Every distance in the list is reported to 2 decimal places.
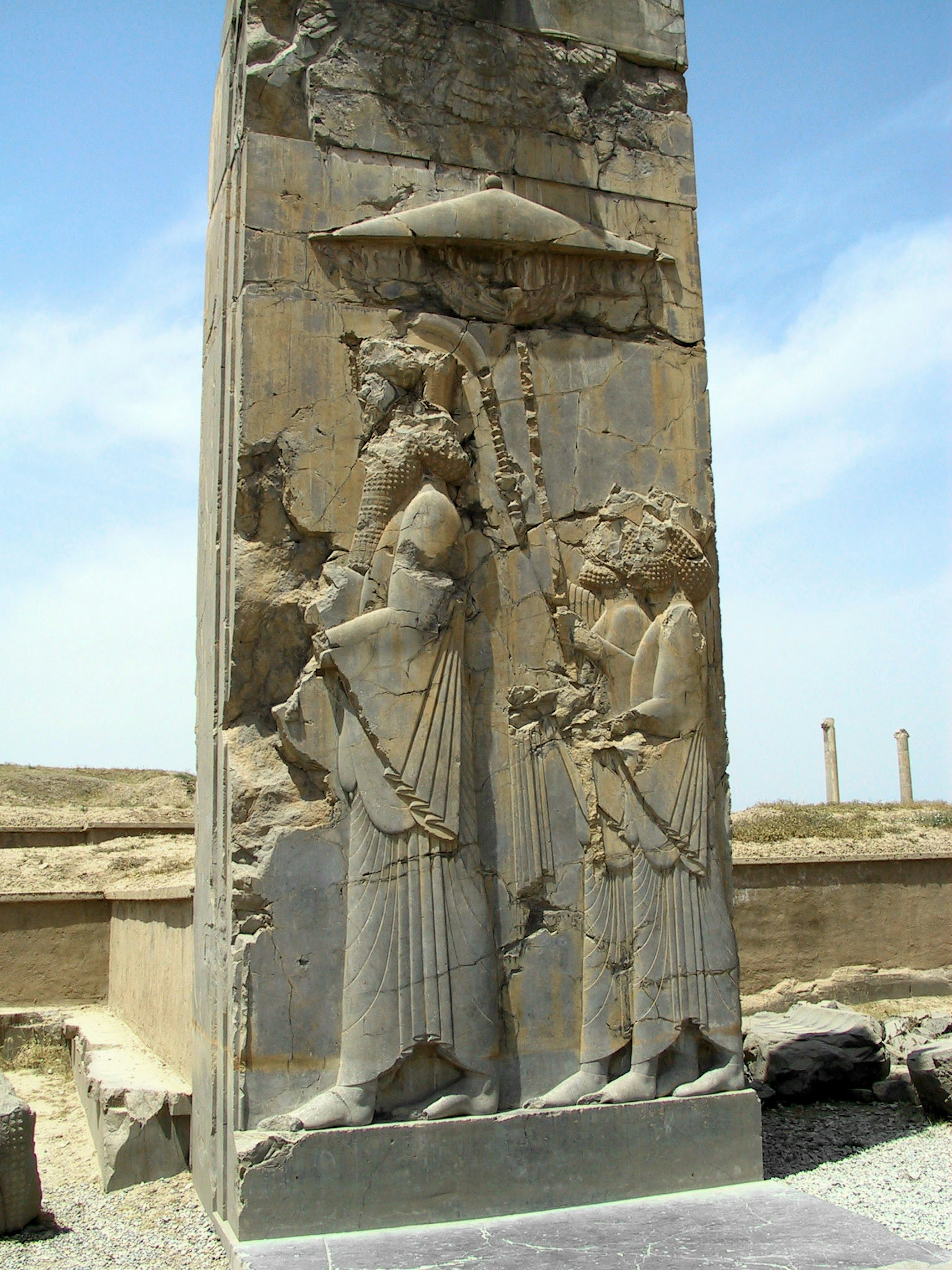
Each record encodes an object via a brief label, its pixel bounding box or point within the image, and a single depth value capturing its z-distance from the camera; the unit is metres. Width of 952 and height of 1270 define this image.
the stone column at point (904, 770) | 21.97
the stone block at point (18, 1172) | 4.72
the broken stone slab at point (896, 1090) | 6.63
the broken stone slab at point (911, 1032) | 7.46
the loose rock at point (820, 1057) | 6.72
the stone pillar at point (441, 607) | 4.63
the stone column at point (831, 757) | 22.73
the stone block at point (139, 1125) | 5.51
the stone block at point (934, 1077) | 6.04
